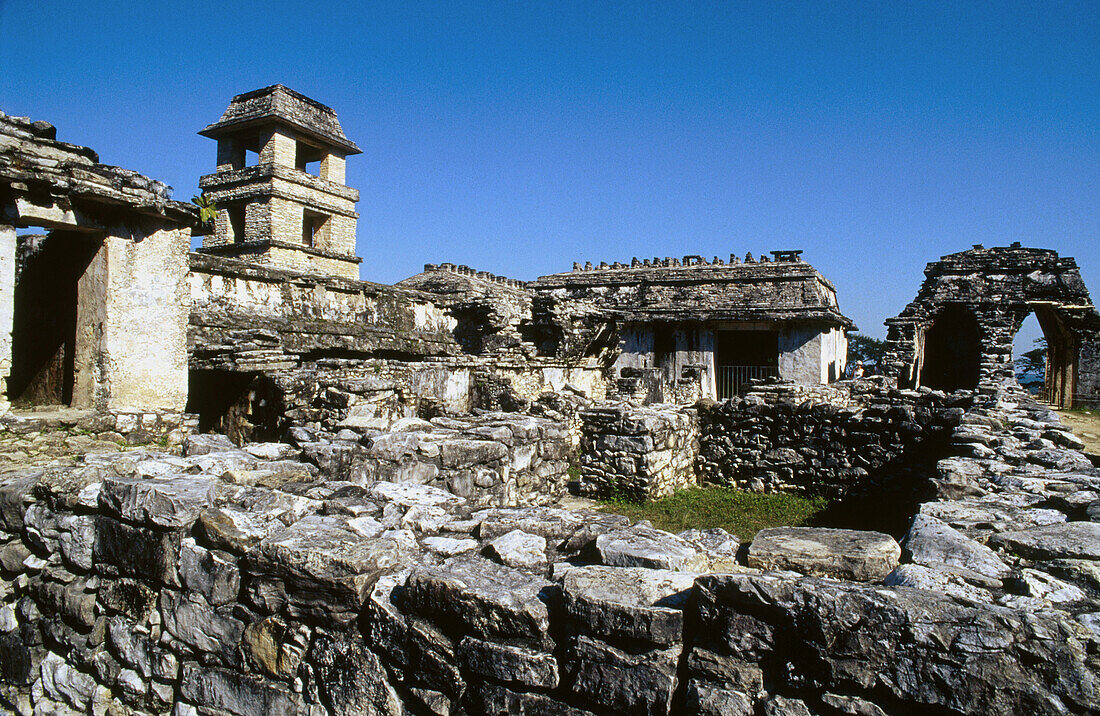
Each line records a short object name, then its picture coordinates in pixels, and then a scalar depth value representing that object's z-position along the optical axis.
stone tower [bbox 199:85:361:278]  21.36
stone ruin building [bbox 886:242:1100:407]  15.76
